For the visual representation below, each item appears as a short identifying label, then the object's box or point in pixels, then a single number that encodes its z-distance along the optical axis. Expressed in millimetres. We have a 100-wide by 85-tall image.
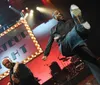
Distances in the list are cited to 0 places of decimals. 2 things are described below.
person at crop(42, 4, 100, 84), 3183
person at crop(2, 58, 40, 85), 3980
